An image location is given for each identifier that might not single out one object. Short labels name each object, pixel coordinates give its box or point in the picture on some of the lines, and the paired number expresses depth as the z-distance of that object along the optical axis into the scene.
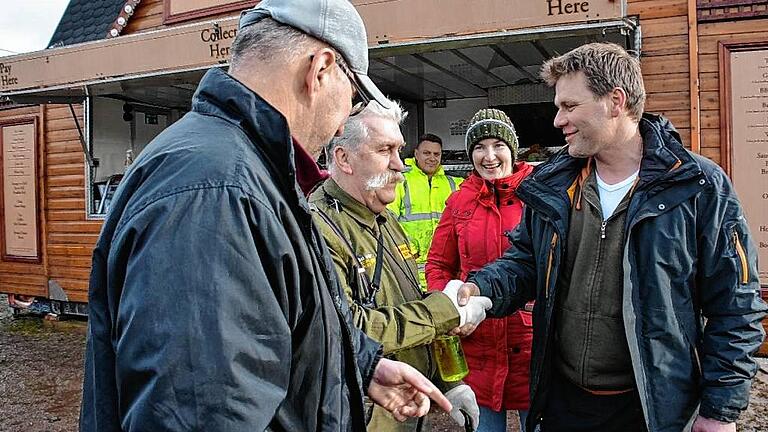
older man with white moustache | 2.12
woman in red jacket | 2.93
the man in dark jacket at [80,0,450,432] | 0.94
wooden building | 4.87
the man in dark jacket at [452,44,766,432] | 2.05
